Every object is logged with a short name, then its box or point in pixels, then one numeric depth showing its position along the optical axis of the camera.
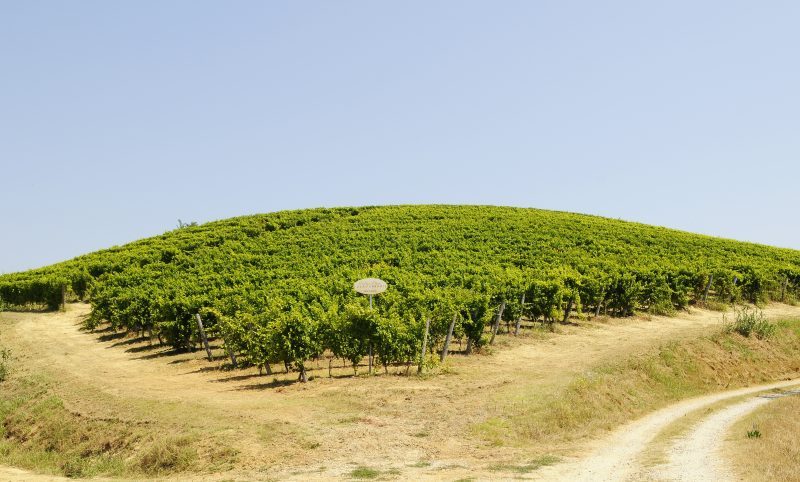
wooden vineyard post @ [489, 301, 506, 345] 32.51
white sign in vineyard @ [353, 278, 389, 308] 28.47
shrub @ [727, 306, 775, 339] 35.09
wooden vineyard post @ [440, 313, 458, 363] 27.88
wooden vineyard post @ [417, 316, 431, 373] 25.72
